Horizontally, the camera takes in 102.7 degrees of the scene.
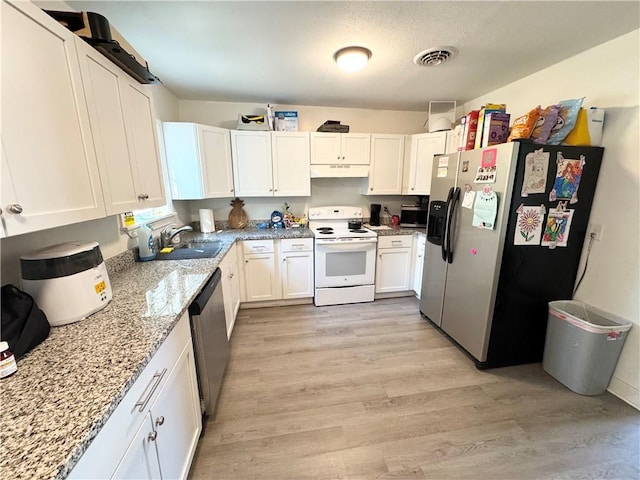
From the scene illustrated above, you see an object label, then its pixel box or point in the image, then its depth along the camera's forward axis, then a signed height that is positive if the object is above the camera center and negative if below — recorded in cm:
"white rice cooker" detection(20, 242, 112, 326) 101 -37
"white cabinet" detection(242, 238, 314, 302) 289 -93
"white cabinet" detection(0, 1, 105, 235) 81 +22
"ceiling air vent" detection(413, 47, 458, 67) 188 +98
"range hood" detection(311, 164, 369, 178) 313 +19
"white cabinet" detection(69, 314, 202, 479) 69 -81
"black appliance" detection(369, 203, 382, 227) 345 -38
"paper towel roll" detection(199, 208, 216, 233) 301 -40
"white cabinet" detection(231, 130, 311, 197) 295 +28
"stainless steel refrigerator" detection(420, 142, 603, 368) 176 -39
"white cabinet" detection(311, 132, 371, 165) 307 +46
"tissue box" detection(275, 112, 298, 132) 304 +77
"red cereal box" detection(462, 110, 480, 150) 206 +45
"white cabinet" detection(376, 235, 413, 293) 311 -94
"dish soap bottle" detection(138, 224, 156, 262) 195 -43
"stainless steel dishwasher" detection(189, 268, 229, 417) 141 -92
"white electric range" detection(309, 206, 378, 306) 294 -91
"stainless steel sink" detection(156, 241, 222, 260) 208 -55
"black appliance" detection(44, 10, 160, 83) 111 +68
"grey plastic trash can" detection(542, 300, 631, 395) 170 -108
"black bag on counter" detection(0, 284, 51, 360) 84 -46
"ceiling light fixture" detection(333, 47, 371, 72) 187 +95
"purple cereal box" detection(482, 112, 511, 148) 189 +43
